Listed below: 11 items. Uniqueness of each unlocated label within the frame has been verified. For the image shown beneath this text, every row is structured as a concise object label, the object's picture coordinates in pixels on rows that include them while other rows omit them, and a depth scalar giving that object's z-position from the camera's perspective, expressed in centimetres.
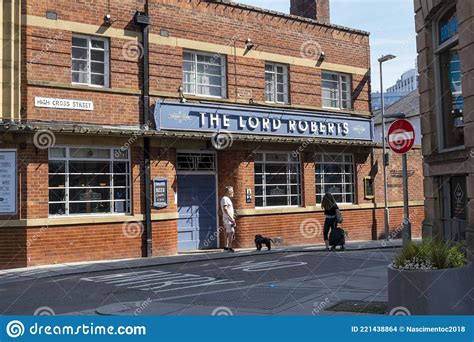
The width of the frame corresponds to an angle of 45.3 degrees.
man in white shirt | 1608
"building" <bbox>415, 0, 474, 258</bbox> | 848
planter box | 630
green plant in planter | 651
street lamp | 2059
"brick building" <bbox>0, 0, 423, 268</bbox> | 1397
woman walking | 1608
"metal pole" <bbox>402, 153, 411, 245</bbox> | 795
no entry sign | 851
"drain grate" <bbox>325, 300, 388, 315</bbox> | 735
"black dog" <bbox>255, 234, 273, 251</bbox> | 1639
